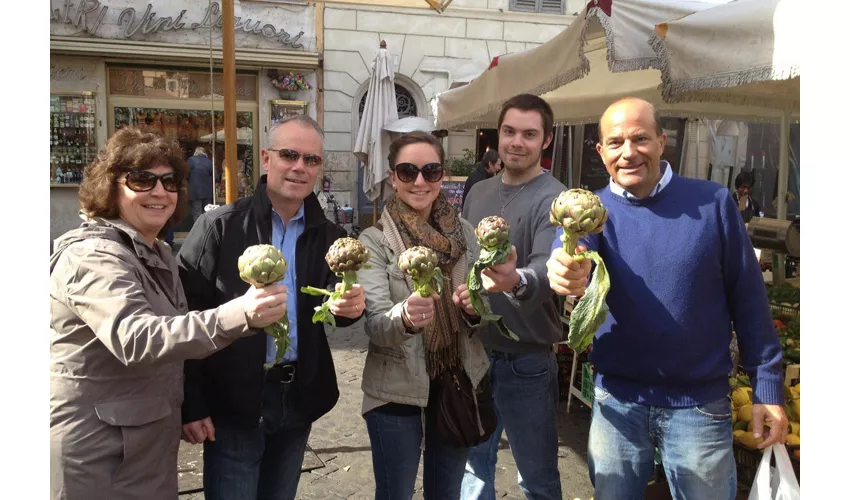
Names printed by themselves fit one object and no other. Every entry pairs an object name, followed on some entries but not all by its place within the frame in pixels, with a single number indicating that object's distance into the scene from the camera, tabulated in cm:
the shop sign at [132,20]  1291
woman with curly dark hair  195
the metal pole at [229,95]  494
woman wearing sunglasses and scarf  256
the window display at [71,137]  1309
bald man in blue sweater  235
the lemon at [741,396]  377
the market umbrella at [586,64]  396
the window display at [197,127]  1378
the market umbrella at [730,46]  317
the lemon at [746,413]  362
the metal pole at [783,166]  682
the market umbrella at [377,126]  998
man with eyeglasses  251
